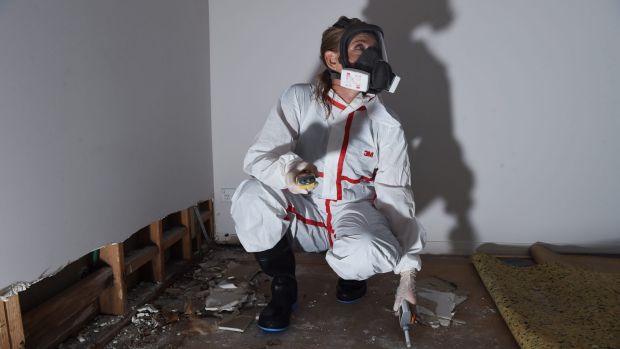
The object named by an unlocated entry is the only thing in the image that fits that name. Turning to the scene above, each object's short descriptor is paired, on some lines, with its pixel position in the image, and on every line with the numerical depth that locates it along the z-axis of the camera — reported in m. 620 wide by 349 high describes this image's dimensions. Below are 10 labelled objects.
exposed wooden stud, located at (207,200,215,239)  2.33
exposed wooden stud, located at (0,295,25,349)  1.12
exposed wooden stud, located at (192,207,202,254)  2.19
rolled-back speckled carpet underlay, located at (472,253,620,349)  1.38
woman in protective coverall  1.39
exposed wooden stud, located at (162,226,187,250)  1.88
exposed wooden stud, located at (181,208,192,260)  2.07
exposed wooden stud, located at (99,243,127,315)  1.54
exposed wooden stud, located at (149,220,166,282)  1.81
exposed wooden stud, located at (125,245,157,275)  1.62
